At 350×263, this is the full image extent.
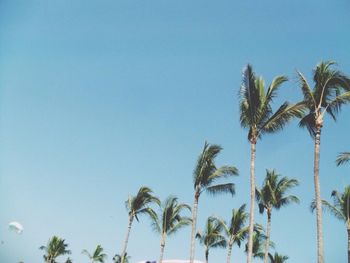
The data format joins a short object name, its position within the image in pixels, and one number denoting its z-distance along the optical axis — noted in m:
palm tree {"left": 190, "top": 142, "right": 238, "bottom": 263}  25.80
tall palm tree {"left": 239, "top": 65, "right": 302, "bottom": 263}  19.94
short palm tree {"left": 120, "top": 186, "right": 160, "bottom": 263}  32.11
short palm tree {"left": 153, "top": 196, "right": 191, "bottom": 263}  31.67
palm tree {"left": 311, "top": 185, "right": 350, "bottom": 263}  25.84
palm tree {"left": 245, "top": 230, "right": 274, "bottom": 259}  45.04
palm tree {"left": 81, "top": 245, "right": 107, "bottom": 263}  62.12
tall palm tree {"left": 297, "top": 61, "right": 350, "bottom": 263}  17.69
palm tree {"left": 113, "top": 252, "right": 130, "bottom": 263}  75.19
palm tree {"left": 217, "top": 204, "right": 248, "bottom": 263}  36.72
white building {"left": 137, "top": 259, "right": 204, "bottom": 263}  65.15
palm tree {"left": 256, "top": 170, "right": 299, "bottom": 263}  33.29
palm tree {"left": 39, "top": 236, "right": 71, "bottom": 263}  54.88
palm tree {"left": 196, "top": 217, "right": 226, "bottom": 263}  40.34
